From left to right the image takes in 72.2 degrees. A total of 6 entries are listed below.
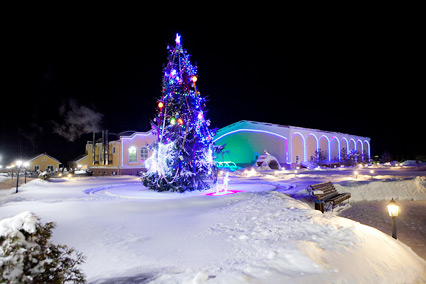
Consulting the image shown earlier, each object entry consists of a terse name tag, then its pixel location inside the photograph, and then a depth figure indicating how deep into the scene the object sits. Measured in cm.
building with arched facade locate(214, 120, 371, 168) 3616
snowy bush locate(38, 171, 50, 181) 2198
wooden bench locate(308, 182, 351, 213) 981
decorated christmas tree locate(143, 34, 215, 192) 1355
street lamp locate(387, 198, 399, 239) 675
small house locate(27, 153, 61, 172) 4700
